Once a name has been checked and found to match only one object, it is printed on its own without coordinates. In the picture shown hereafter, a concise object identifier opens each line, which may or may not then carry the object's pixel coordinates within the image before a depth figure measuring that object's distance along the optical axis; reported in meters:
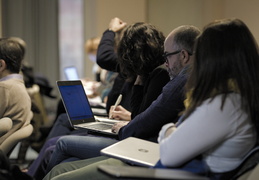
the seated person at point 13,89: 5.38
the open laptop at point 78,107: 5.11
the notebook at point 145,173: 2.74
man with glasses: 4.00
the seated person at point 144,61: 4.65
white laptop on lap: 3.44
